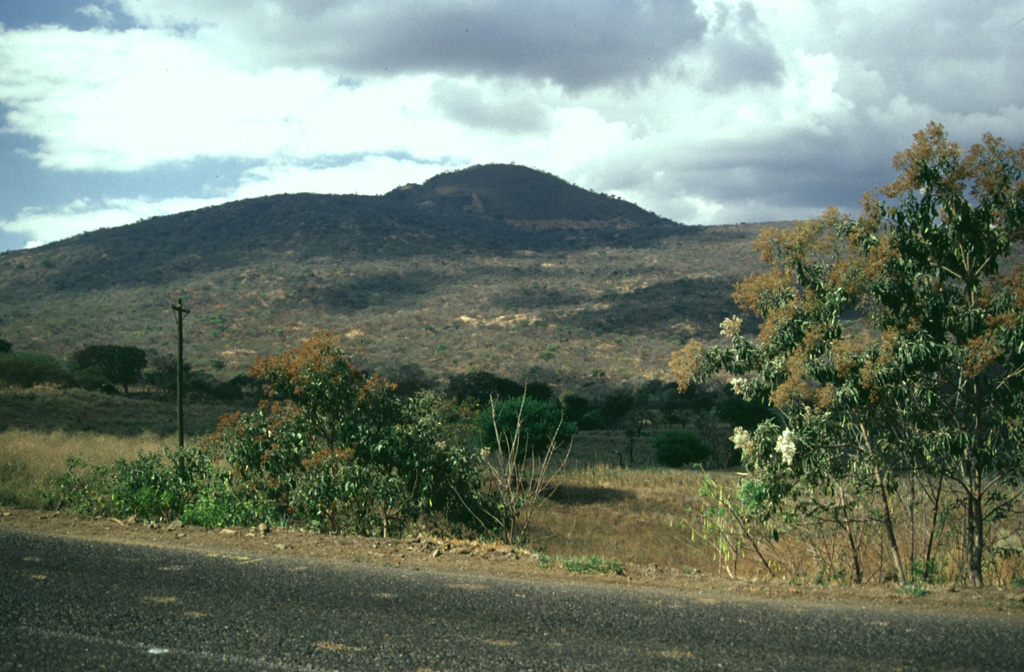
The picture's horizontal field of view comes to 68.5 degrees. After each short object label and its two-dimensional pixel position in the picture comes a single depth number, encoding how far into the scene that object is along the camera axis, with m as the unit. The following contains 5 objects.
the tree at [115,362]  59.61
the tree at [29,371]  50.06
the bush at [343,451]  11.90
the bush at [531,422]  29.38
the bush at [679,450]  38.41
